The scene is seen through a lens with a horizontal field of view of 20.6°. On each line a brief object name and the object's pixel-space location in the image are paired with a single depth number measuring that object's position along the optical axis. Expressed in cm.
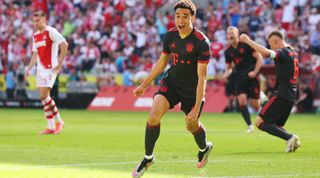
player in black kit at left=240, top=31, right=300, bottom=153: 1581
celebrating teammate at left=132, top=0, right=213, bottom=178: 1145
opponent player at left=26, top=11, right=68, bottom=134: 2033
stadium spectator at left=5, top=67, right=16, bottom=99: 3891
